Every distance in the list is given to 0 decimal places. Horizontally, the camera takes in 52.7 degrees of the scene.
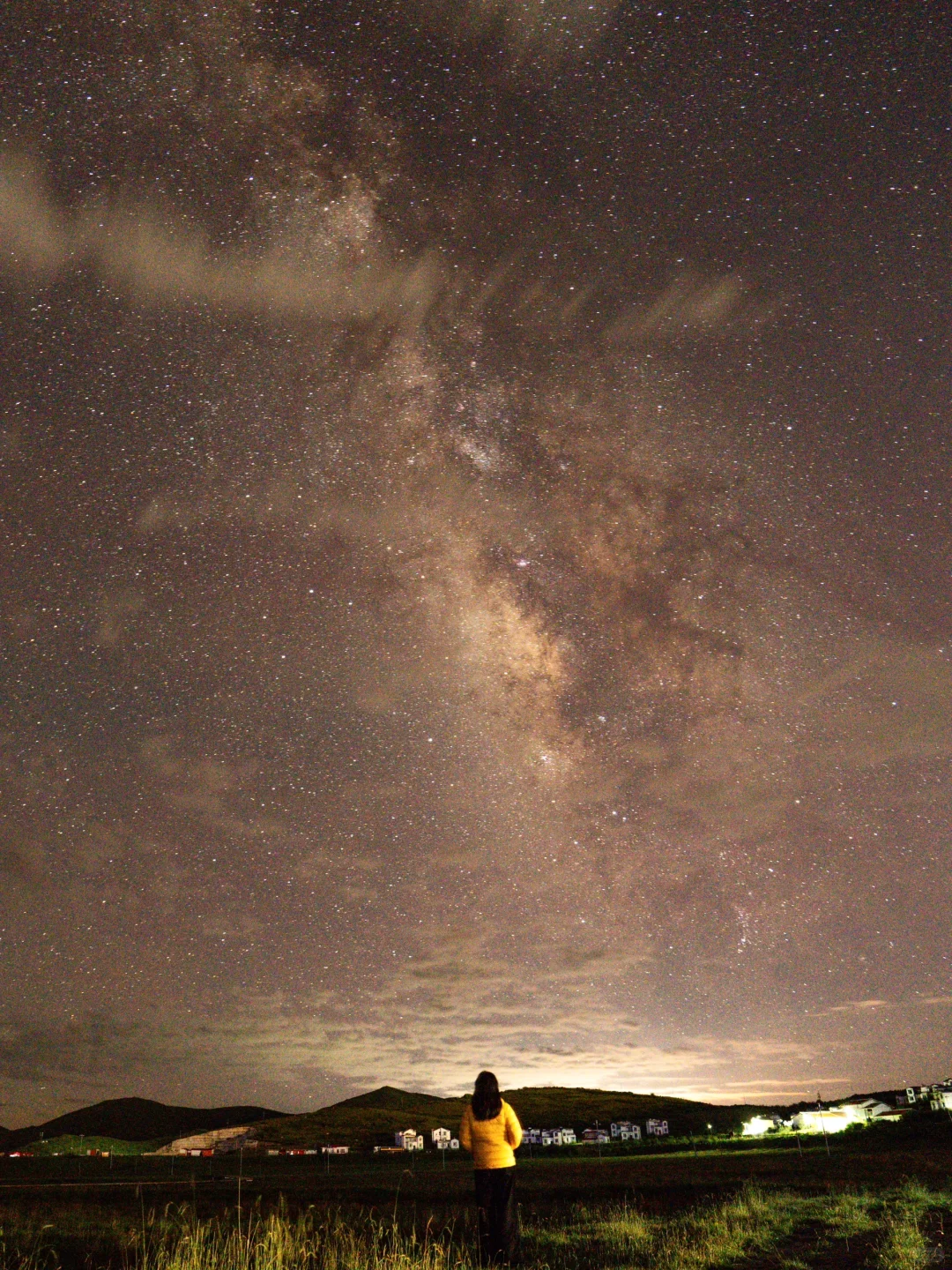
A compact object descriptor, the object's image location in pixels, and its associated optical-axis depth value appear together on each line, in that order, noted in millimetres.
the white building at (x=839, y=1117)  70125
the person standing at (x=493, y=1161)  7211
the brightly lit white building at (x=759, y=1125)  76219
